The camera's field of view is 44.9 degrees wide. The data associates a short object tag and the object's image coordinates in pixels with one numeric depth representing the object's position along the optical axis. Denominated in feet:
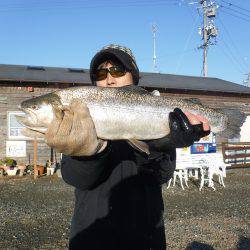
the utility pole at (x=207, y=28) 101.14
